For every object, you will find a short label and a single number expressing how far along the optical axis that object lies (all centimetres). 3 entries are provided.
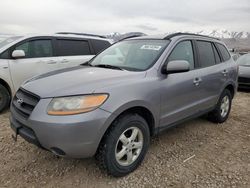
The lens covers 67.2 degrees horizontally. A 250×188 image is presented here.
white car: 388
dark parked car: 602
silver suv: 187
